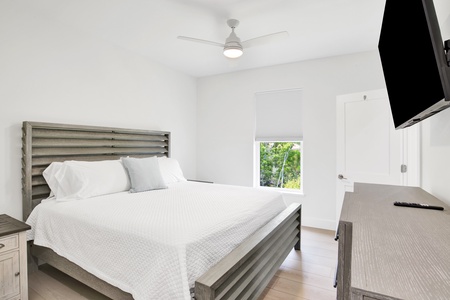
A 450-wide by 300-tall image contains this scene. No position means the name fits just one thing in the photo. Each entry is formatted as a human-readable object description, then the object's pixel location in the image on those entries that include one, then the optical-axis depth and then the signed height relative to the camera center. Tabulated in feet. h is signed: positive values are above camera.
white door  9.48 +0.12
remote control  4.12 -1.04
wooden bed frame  4.85 -2.27
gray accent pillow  9.06 -1.02
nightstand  5.85 -2.80
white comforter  4.49 -1.92
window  12.92 +0.46
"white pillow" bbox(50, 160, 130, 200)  7.81 -1.04
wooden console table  1.78 -1.05
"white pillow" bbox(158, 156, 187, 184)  11.25 -1.02
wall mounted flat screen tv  2.80 +1.27
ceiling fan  8.05 +3.63
